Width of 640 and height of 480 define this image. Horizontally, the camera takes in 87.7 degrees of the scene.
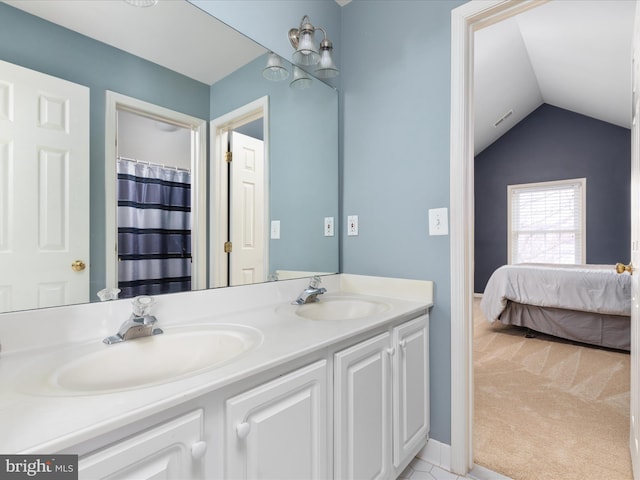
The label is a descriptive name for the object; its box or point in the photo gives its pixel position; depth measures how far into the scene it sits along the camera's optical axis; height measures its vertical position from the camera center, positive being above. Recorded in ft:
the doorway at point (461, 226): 4.87 +0.20
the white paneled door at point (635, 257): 4.10 -0.22
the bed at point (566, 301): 9.98 -1.99
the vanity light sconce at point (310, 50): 5.04 +2.98
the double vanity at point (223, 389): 1.90 -1.12
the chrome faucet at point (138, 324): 3.08 -0.80
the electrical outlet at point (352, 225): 6.16 +0.28
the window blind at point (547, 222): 17.34 +0.99
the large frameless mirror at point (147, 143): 2.98 +1.18
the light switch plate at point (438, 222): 5.02 +0.28
